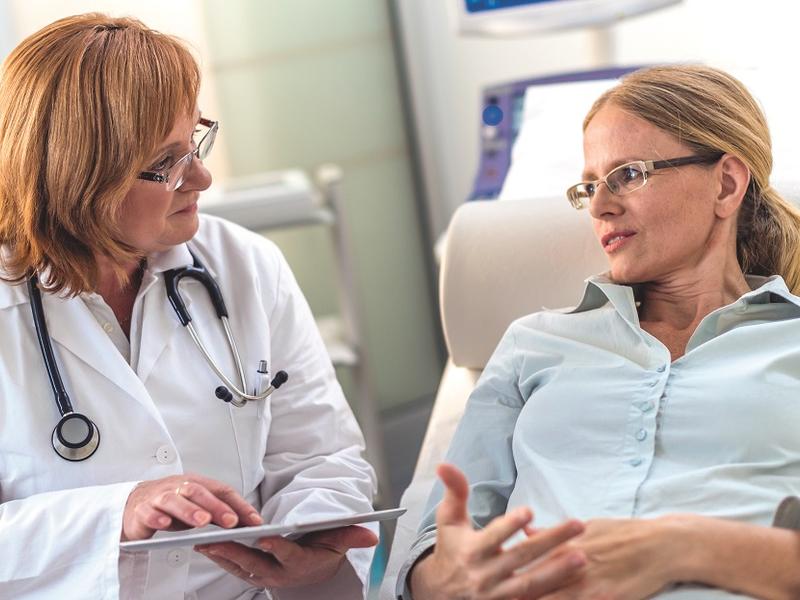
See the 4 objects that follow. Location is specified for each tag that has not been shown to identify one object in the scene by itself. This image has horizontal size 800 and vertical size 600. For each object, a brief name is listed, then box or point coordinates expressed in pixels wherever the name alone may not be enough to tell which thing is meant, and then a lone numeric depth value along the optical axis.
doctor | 1.40
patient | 1.18
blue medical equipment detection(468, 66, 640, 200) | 2.39
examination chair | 1.73
